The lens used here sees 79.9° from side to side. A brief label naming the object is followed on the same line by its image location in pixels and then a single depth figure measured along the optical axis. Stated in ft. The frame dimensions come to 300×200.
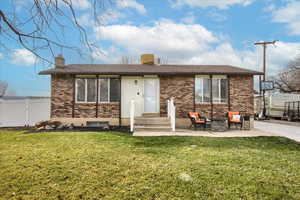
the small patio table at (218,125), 30.91
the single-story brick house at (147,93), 32.83
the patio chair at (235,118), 30.70
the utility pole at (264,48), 62.75
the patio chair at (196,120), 29.76
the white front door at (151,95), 34.04
